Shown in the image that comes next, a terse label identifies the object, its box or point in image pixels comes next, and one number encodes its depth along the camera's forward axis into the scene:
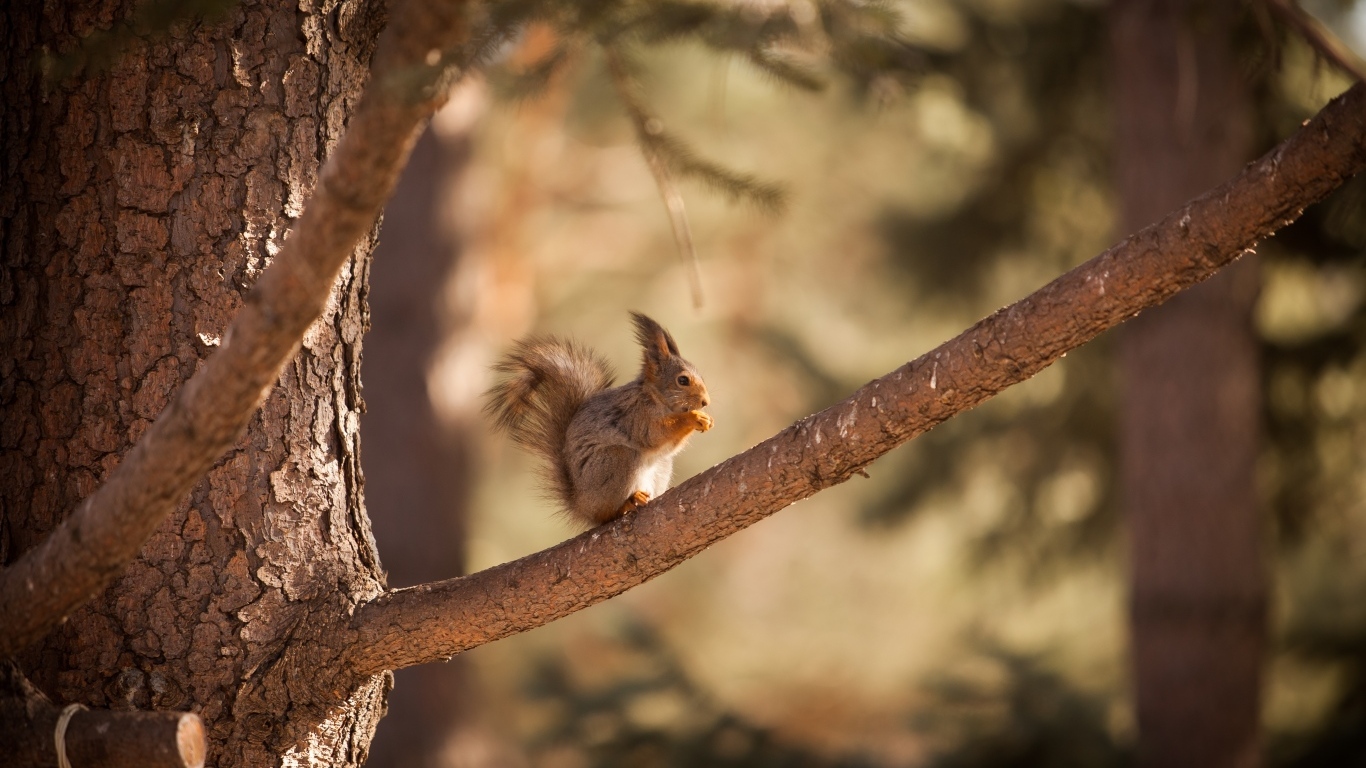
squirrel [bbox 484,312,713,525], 8.61
